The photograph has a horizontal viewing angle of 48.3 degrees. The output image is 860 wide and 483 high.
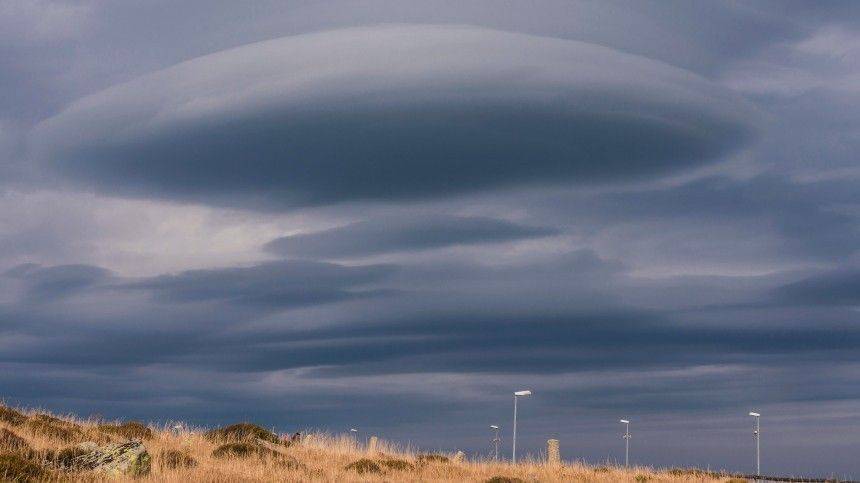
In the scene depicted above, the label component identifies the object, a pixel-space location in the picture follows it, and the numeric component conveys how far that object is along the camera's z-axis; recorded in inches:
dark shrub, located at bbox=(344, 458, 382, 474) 1460.4
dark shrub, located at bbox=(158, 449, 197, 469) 1284.4
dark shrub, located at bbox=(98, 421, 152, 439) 1626.5
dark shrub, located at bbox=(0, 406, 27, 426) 1520.7
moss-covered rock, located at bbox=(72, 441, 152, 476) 1166.3
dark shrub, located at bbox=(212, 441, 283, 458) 1457.9
